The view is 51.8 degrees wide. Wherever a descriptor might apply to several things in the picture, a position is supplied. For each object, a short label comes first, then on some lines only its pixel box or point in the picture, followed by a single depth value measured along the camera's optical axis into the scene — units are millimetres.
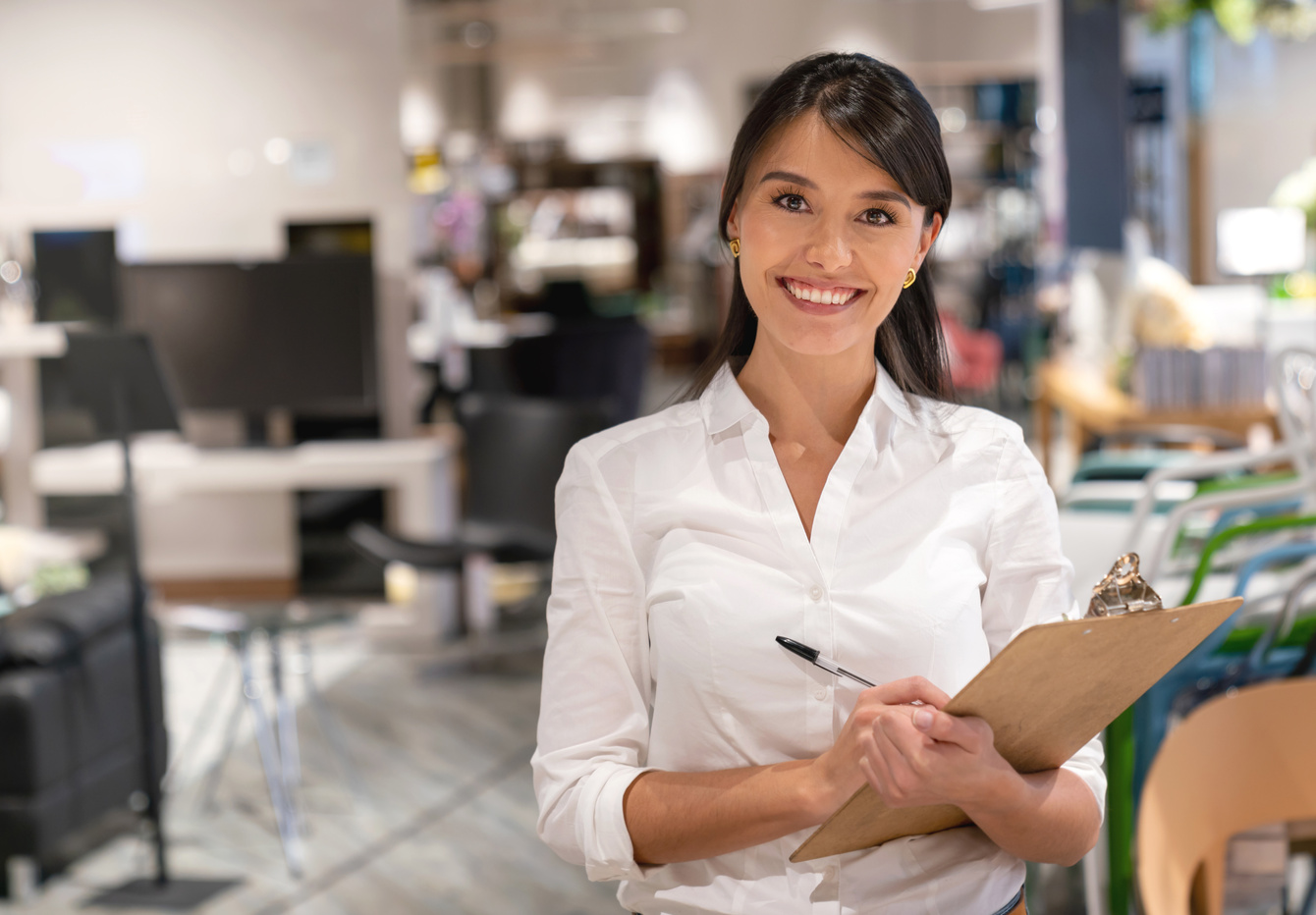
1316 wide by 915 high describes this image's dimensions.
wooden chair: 1818
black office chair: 4852
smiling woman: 1275
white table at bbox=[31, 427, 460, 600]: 5520
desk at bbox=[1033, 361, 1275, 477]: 4652
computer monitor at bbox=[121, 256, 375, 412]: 5379
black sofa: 3092
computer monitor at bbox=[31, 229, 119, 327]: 5641
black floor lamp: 3422
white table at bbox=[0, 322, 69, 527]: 5863
